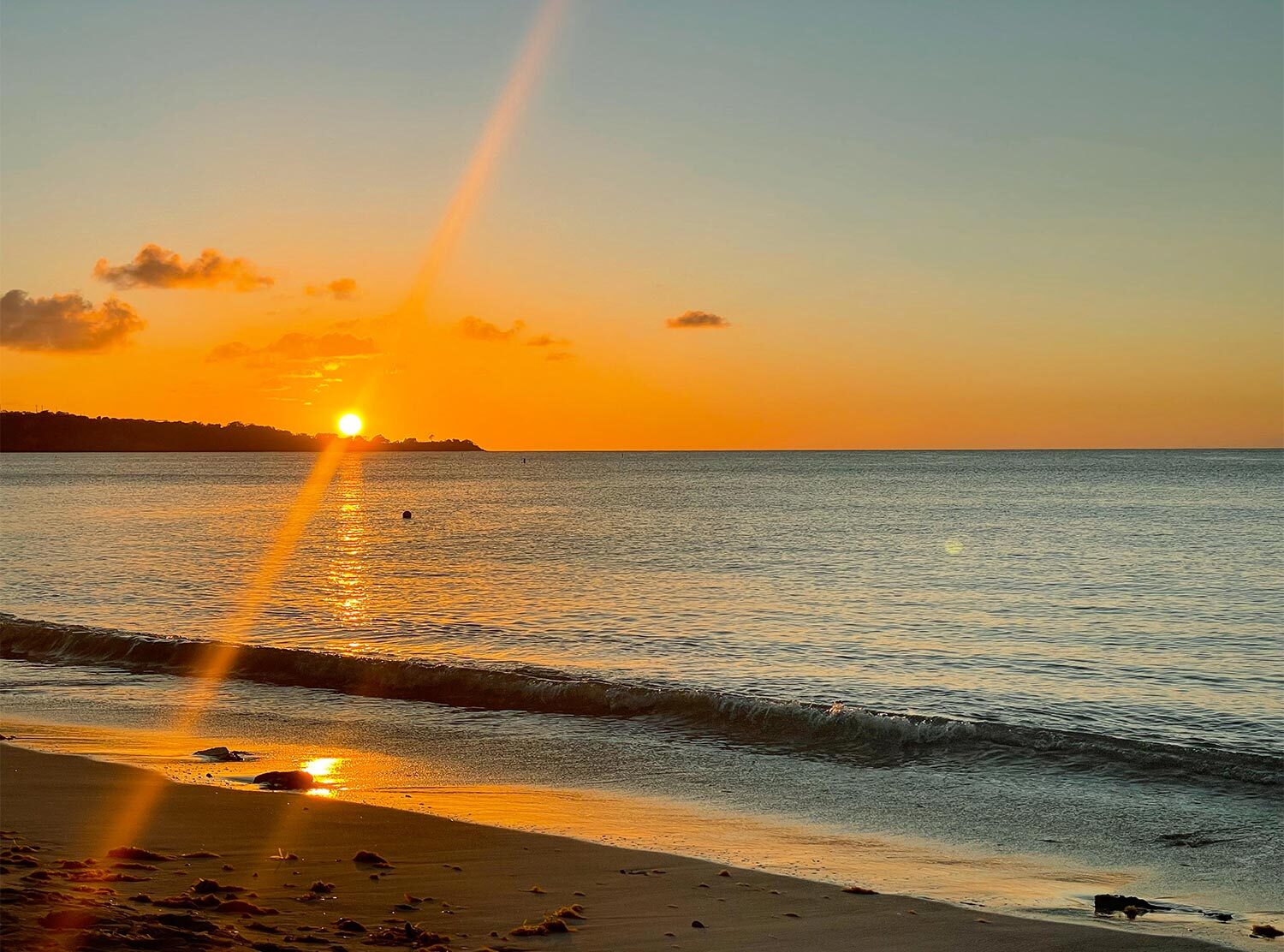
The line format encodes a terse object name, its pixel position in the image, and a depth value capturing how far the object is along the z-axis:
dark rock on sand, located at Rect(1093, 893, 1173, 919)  8.77
